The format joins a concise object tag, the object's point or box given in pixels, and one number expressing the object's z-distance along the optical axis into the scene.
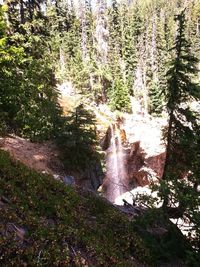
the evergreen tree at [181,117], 15.80
